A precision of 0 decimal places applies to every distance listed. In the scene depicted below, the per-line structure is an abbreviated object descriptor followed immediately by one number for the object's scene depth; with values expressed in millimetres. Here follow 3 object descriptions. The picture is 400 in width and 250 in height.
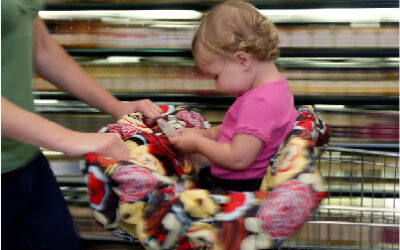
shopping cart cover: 1683
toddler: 1913
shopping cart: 2331
